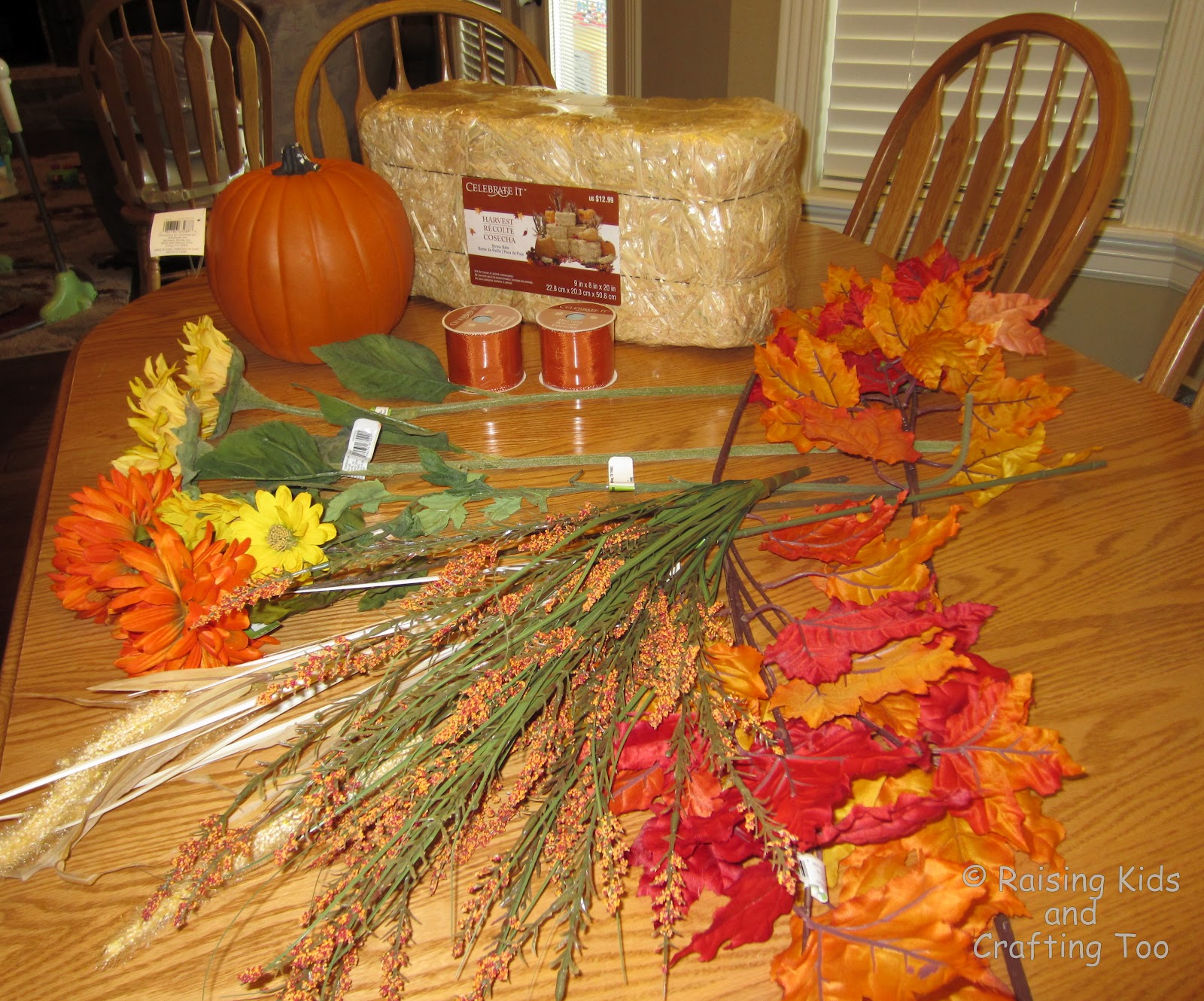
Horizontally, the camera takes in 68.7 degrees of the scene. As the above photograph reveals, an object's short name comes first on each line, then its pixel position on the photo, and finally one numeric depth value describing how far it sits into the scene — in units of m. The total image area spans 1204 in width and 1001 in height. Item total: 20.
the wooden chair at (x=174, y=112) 1.89
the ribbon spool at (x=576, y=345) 0.96
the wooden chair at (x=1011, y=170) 1.08
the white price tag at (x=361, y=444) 0.80
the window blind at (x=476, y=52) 4.02
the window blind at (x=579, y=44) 3.01
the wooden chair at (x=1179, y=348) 0.96
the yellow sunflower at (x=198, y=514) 0.67
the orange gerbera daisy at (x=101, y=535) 0.62
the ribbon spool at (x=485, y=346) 0.96
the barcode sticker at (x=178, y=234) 1.17
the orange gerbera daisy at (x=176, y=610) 0.60
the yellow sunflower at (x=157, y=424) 0.76
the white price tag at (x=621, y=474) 0.78
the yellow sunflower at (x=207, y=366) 0.85
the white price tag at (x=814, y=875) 0.42
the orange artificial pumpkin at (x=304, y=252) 0.98
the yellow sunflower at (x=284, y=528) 0.66
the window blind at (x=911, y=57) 1.80
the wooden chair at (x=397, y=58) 1.39
